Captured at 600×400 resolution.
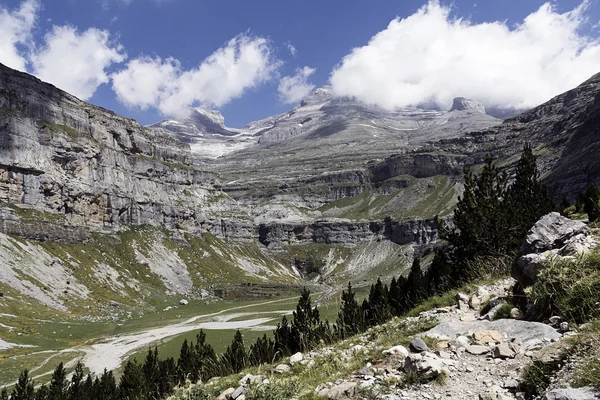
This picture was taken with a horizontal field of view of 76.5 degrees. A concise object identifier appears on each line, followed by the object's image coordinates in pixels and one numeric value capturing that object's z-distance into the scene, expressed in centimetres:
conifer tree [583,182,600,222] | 4699
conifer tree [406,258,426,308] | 6058
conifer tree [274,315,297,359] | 4318
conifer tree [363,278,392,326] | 6051
